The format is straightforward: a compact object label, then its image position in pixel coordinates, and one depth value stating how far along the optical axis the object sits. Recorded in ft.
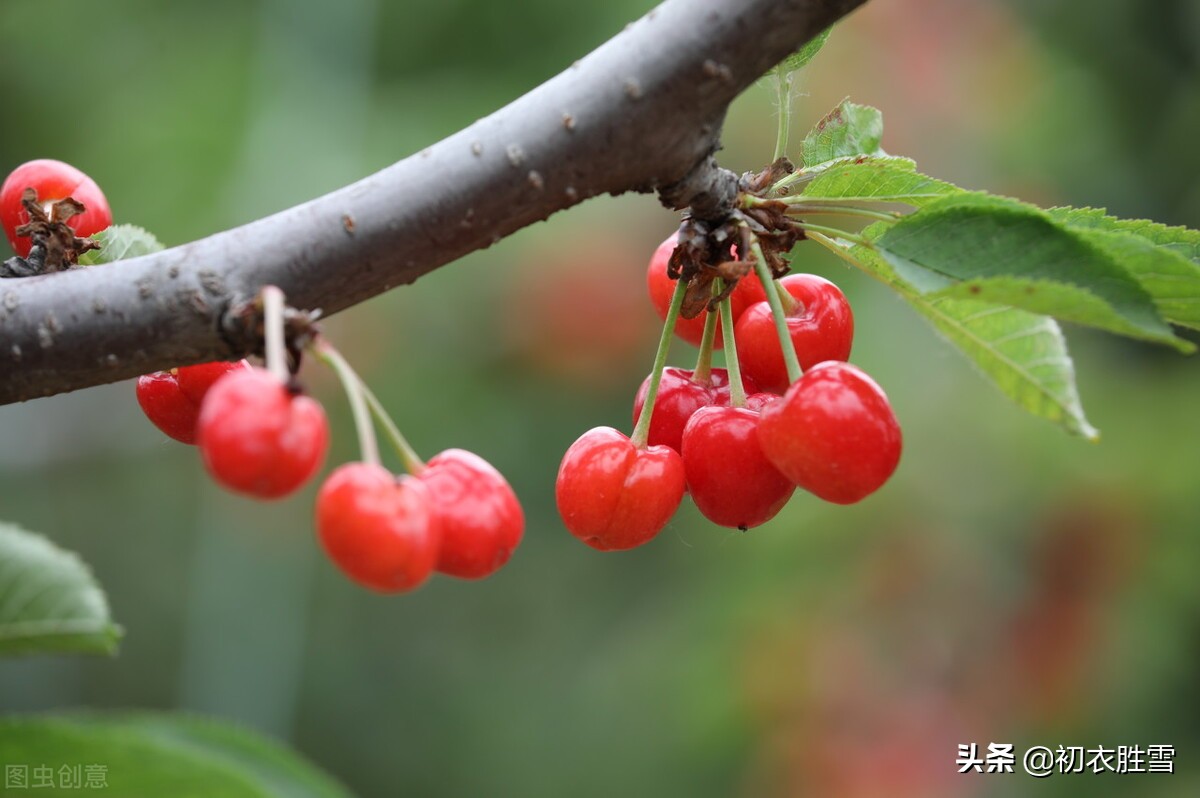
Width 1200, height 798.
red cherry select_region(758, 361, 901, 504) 2.54
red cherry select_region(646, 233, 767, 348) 2.66
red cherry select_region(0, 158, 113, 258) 2.61
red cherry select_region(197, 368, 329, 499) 2.44
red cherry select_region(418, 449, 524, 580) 2.50
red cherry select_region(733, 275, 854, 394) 2.63
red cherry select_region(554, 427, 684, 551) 2.59
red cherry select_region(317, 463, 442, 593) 2.46
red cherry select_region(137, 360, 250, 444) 2.58
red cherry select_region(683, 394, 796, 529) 2.58
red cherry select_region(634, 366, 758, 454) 2.65
